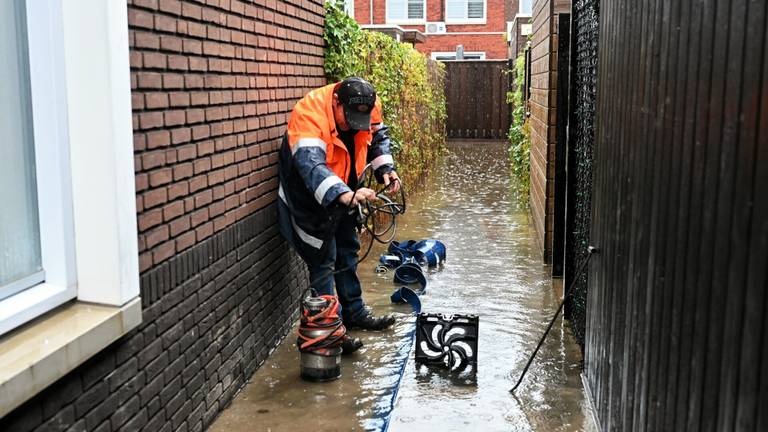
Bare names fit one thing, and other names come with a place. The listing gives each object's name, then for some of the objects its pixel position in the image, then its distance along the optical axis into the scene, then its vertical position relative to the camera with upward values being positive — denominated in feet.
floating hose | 27.66 -5.37
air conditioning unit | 124.06 +9.66
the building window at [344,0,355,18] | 125.24 +13.40
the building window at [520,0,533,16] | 123.29 +12.82
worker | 17.34 -1.84
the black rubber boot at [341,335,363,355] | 18.62 -5.70
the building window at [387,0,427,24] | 125.39 +12.40
